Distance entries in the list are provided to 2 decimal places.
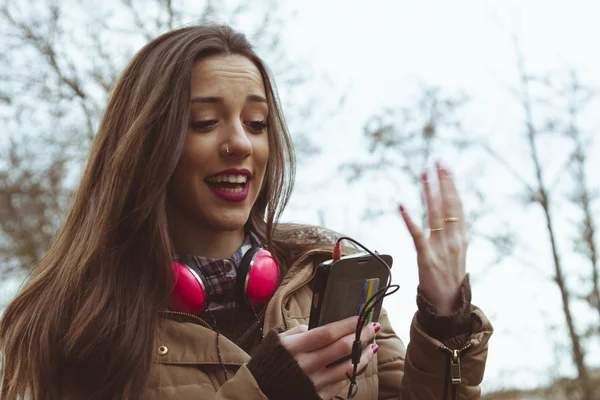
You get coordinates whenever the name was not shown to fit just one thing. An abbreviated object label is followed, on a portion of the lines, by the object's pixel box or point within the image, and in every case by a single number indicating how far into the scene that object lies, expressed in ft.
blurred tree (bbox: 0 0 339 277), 35.32
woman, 6.90
